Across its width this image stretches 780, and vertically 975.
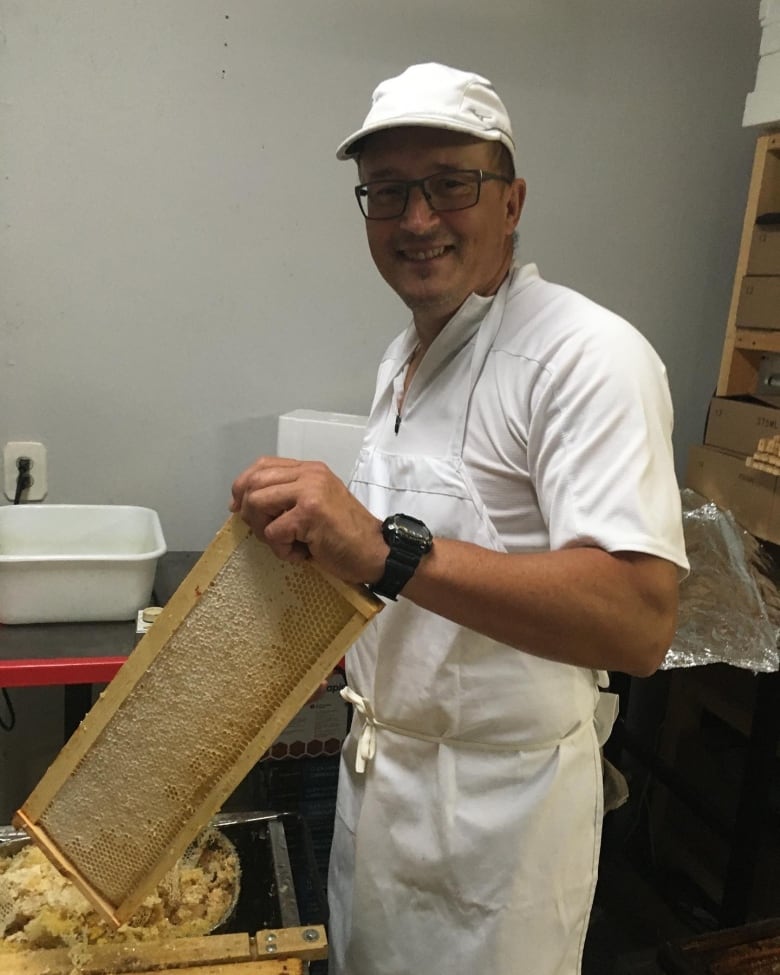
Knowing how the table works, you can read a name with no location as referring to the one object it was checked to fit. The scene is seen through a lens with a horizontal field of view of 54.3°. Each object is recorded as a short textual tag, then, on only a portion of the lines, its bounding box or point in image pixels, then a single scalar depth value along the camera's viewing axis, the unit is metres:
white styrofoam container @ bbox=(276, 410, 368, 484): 1.82
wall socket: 1.86
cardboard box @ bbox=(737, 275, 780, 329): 1.93
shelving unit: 1.96
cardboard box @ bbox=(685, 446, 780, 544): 1.87
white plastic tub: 1.45
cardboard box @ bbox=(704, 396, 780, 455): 1.93
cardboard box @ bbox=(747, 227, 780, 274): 1.93
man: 0.82
